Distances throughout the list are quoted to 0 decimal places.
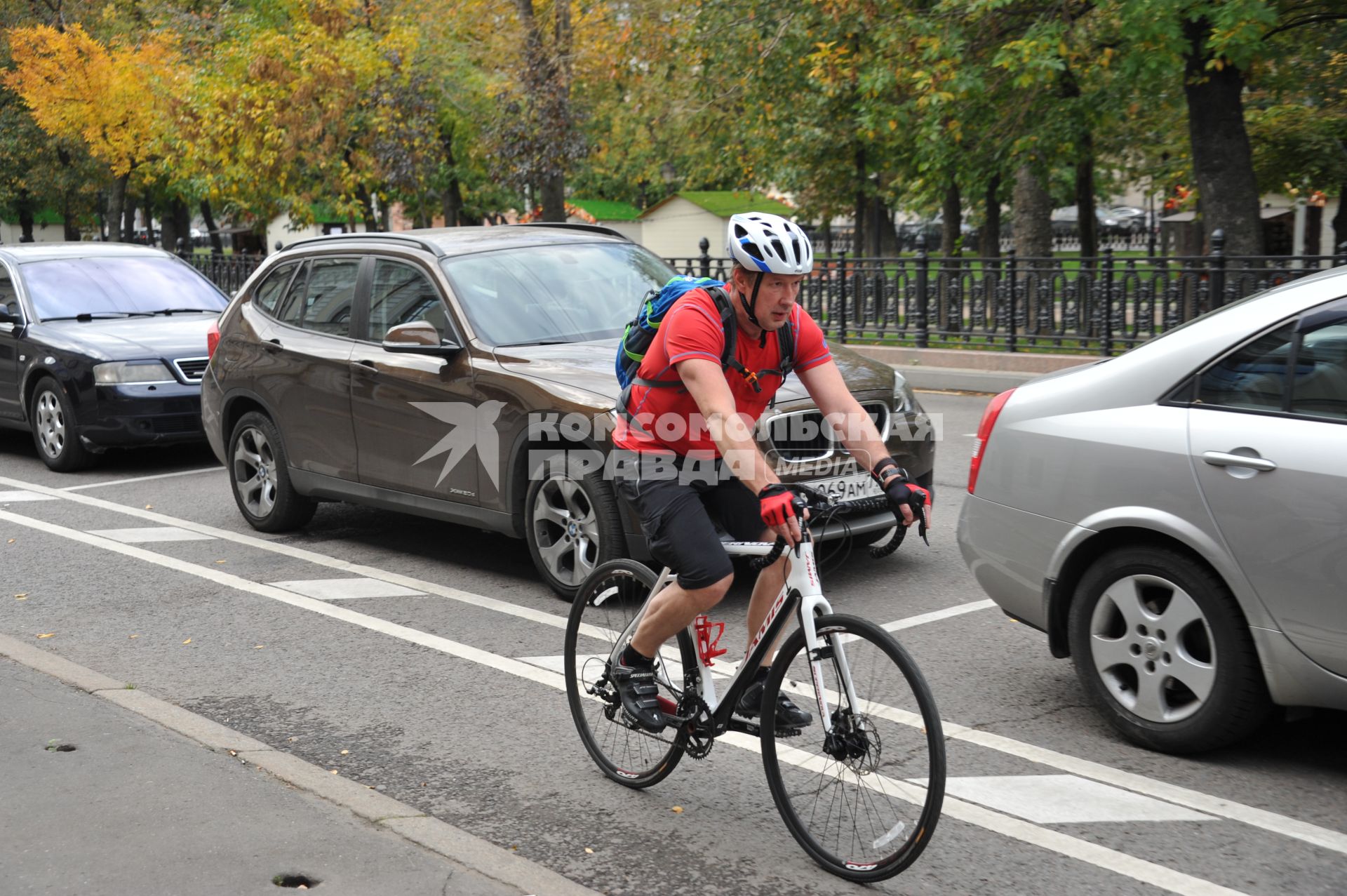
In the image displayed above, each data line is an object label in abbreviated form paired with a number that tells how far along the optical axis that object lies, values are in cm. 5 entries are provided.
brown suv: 704
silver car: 448
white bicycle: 379
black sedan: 1188
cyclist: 401
